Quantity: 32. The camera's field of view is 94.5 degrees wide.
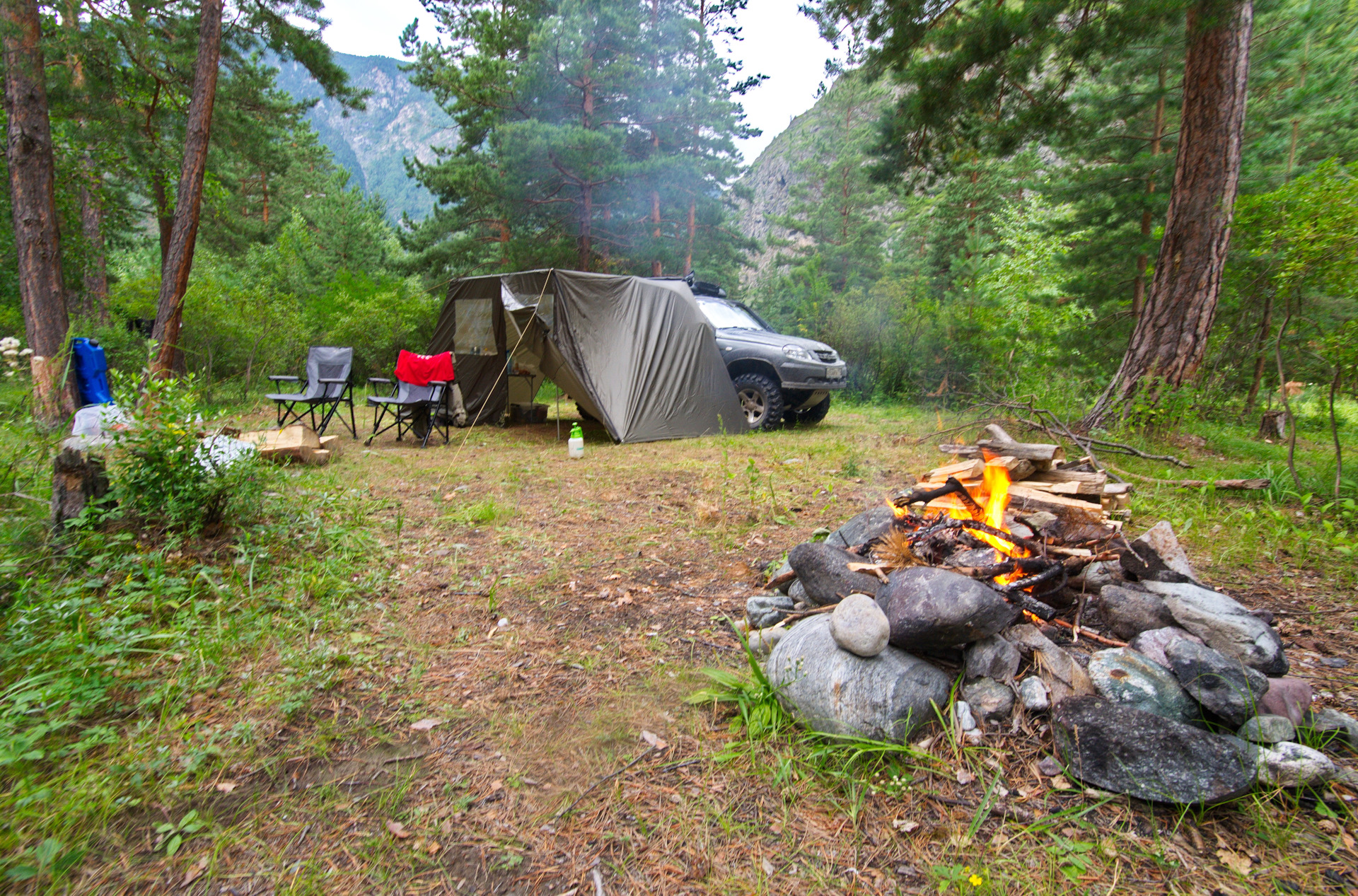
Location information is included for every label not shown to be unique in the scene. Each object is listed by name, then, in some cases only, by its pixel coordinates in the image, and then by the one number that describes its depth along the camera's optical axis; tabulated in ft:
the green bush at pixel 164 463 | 9.38
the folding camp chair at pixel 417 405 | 22.65
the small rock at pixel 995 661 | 6.50
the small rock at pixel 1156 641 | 6.38
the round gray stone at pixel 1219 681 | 5.65
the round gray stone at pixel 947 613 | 6.43
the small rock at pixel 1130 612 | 6.89
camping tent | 22.81
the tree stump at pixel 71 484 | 9.00
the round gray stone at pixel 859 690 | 6.08
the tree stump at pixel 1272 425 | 19.58
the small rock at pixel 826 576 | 7.94
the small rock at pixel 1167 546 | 8.06
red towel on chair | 22.72
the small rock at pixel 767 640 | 7.83
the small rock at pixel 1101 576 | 7.78
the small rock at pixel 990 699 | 6.23
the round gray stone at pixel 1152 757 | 5.03
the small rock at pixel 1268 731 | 5.47
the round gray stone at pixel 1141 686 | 5.90
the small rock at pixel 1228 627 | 6.26
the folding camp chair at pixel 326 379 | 22.36
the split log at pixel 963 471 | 10.78
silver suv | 25.27
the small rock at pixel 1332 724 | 5.68
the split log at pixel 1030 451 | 10.77
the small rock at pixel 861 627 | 6.36
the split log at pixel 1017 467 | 10.80
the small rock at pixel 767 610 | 8.50
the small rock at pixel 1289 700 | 5.72
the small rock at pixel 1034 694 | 6.16
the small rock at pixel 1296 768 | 5.01
